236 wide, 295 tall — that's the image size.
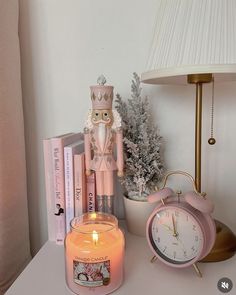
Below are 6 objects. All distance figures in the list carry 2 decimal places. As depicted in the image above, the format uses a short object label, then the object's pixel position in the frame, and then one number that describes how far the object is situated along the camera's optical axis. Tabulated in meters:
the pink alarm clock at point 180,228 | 0.52
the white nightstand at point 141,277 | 0.50
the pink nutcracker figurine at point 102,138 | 0.61
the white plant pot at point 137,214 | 0.68
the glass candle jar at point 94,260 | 0.49
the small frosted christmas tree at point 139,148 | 0.67
